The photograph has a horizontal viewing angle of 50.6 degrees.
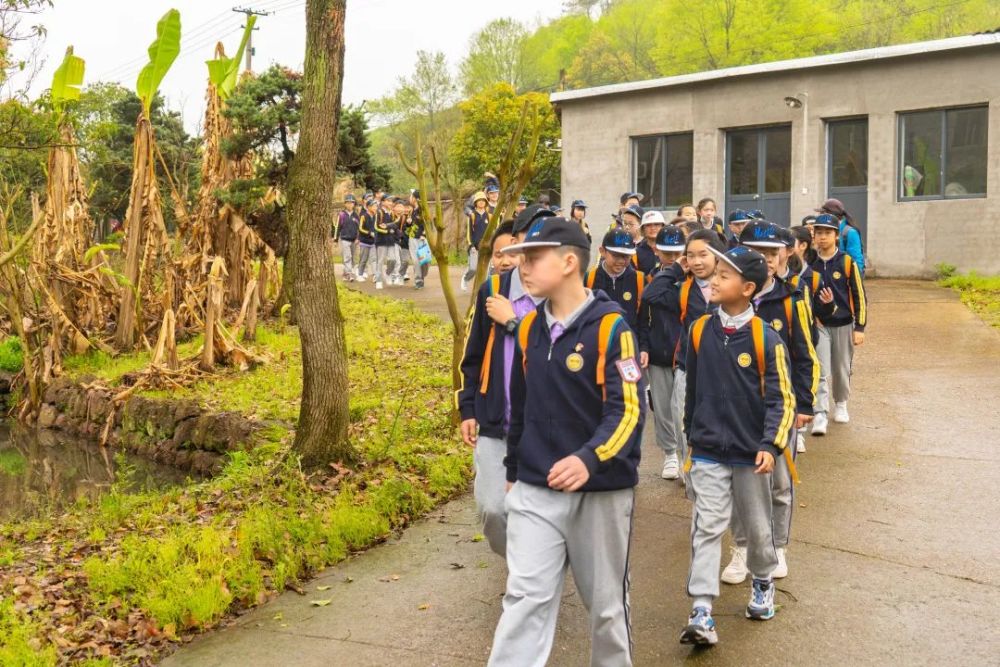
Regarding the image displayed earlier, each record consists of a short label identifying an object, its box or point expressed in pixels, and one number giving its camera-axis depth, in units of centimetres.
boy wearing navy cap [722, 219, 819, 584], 534
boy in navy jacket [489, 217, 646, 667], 390
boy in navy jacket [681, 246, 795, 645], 497
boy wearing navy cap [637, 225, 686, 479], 776
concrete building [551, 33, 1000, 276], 2031
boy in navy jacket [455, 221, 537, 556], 511
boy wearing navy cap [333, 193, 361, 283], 2484
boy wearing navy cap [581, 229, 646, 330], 794
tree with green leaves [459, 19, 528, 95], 6234
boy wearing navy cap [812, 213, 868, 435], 923
